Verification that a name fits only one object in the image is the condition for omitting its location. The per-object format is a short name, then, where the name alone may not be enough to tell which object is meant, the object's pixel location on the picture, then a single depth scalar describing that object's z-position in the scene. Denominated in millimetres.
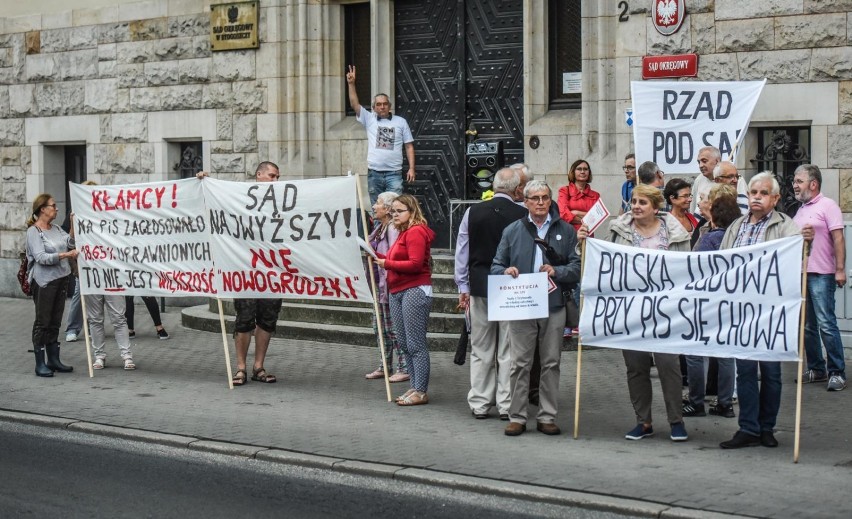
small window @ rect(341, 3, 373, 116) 18391
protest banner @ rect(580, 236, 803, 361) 8969
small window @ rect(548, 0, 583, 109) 16375
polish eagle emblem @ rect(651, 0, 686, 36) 14664
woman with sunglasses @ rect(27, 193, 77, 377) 13234
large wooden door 17062
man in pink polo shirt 11766
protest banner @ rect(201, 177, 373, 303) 11875
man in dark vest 10648
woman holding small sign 9609
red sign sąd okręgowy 14555
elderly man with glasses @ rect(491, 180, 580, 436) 10008
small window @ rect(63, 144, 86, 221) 21359
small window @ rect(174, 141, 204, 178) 19406
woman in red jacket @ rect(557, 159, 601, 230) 14133
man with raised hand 16453
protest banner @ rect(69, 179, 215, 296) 12875
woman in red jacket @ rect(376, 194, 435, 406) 11258
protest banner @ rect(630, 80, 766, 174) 12117
